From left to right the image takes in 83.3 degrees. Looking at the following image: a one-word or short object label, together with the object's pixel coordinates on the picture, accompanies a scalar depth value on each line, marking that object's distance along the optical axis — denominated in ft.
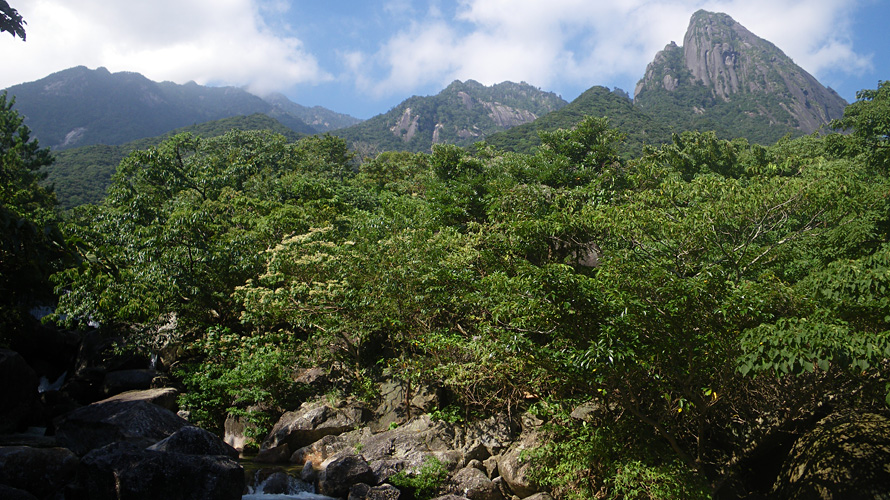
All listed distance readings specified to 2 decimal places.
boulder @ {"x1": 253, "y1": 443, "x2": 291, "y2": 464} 40.14
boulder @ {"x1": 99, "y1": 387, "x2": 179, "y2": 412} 44.01
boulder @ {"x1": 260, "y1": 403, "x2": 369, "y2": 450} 41.06
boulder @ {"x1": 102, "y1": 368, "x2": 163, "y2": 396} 50.78
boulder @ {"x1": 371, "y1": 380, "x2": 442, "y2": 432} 40.75
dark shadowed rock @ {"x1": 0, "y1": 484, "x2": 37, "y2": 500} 22.73
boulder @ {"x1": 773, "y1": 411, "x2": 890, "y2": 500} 21.22
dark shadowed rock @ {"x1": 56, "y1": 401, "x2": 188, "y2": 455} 35.06
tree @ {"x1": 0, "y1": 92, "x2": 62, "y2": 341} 14.23
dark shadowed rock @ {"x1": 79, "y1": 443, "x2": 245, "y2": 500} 24.12
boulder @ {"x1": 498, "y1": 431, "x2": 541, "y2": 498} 30.04
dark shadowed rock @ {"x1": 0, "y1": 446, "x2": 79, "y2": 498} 25.67
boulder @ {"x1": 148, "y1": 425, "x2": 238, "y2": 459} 28.45
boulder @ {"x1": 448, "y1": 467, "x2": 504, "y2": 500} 30.99
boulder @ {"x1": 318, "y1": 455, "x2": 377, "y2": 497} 31.71
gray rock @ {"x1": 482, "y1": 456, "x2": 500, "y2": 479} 33.12
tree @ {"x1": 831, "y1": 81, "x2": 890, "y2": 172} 61.80
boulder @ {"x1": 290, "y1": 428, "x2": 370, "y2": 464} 39.11
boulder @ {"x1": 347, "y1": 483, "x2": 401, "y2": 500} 29.96
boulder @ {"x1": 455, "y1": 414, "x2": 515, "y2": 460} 35.42
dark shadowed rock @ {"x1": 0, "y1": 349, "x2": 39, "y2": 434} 38.31
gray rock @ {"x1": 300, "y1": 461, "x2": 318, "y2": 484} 34.27
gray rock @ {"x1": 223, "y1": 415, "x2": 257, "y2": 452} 43.57
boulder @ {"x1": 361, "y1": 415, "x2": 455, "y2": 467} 35.17
